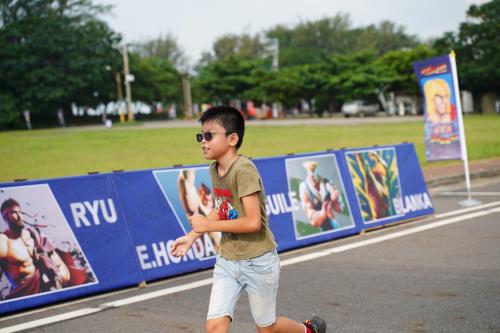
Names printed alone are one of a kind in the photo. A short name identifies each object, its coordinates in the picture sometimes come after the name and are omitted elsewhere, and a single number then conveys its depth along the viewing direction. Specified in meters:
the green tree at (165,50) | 125.31
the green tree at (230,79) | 80.69
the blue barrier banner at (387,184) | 10.34
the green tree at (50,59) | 69.75
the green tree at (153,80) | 82.69
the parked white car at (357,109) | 72.06
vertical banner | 13.12
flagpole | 12.58
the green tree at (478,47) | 70.56
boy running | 4.00
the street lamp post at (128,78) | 62.53
